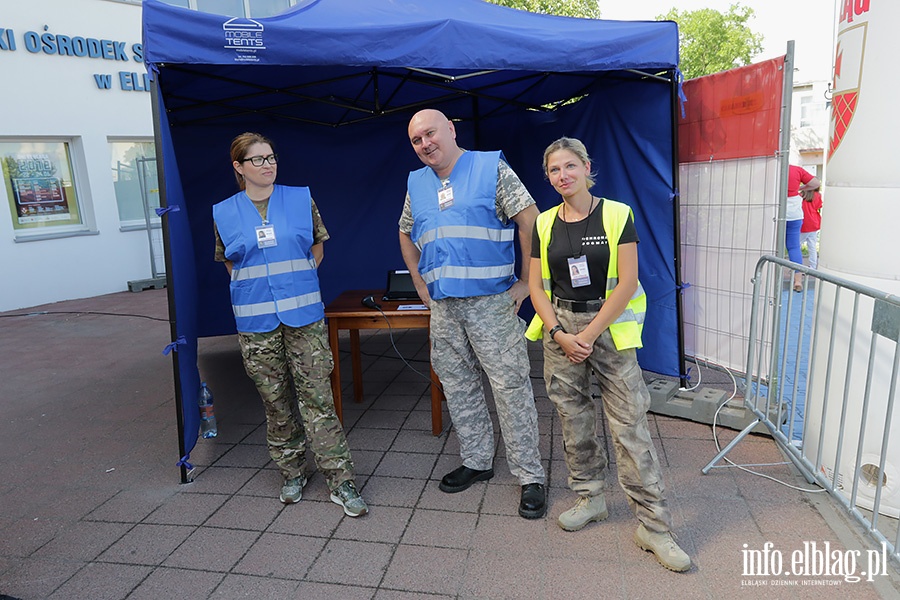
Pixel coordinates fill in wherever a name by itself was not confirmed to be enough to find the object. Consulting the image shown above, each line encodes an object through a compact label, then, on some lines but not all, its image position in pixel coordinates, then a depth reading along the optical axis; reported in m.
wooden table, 3.62
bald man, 2.61
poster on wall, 8.52
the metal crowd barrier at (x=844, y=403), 2.26
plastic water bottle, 3.24
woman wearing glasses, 2.69
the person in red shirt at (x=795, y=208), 6.21
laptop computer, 3.95
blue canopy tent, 2.85
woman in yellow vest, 2.22
